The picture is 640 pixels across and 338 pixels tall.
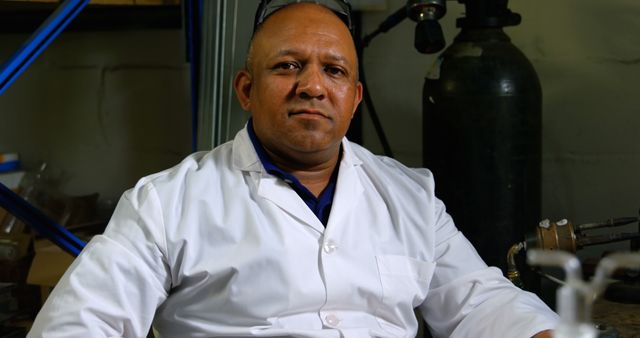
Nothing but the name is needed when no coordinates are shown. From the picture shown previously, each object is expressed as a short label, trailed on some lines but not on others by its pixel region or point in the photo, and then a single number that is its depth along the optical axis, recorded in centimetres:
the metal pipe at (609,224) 132
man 108
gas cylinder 160
